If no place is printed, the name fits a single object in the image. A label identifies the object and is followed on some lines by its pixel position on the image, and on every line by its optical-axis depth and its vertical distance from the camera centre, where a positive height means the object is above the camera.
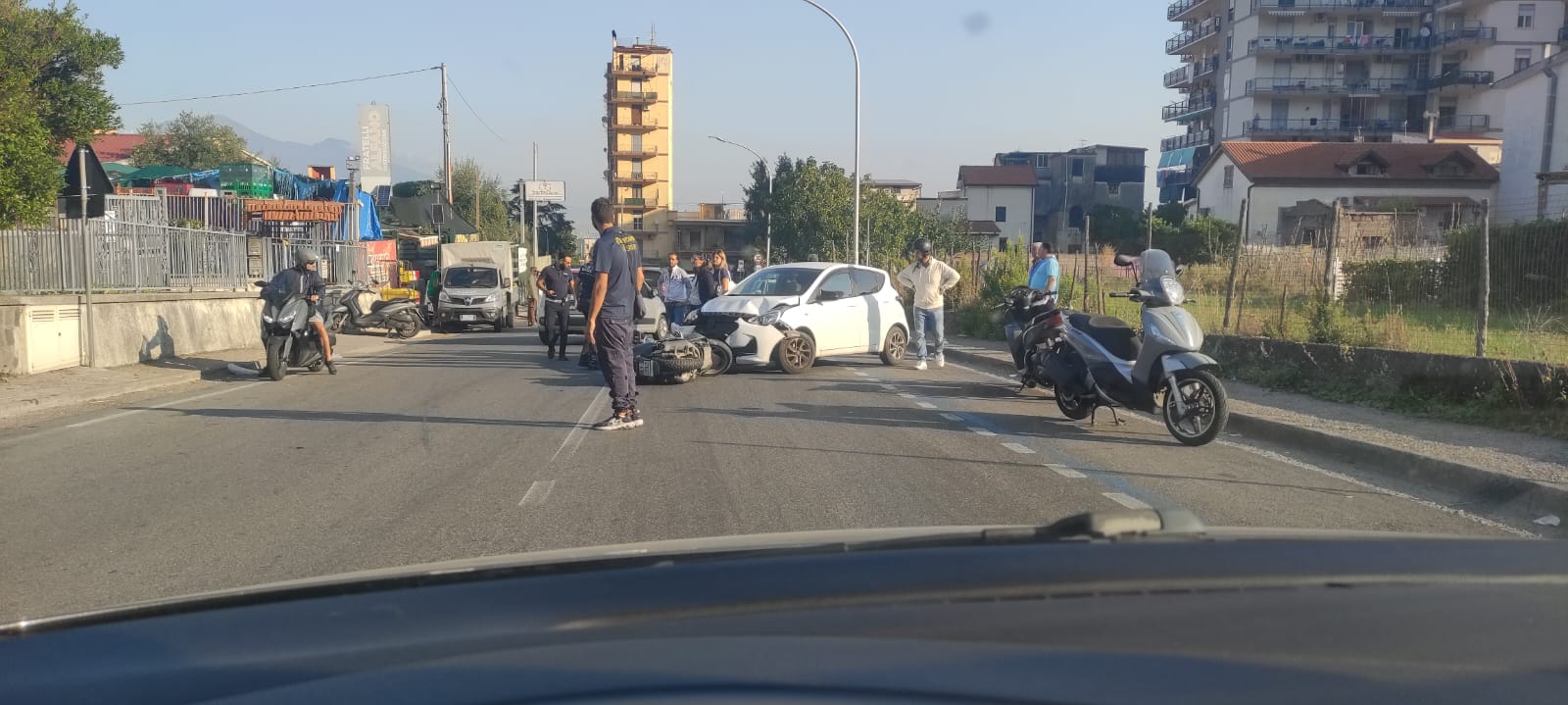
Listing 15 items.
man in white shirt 15.43 -0.15
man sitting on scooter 14.63 -0.21
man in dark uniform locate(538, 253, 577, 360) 17.58 -0.41
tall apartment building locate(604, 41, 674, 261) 96.12 +11.07
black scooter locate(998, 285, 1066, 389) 10.86 -0.57
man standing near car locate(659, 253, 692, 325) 19.89 -0.38
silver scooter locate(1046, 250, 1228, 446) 8.88 -0.75
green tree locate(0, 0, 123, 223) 13.59 +3.60
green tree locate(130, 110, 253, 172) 59.62 +6.61
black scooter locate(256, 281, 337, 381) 14.52 -0.79
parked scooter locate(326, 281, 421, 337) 24.58 -1.14
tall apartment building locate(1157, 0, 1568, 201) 77.81 +15.44
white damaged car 14.91 -0.63
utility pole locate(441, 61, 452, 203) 43.84 +4.74
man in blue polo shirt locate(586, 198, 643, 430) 9.74 -0.46
